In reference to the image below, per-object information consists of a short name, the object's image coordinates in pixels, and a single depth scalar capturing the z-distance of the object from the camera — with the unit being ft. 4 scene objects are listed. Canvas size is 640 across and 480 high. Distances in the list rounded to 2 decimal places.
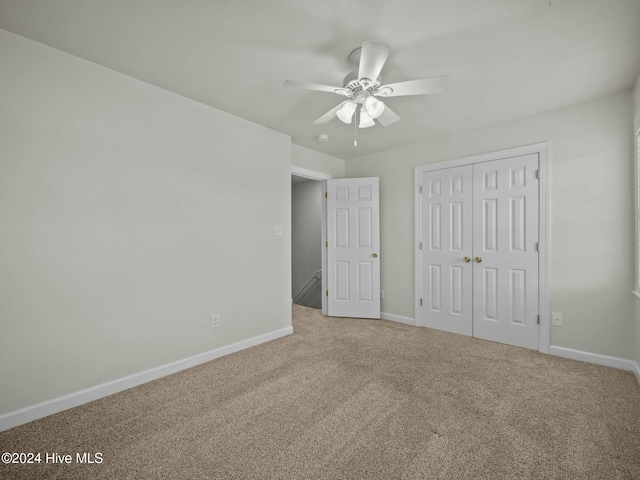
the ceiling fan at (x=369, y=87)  5.52
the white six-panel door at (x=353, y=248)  13.82
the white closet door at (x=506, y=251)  9.97
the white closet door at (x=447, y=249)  11.43
